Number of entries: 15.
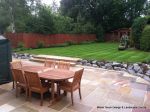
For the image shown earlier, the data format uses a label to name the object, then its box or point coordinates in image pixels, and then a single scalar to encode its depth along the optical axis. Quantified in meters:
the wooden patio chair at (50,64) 3.97
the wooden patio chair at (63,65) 3.76
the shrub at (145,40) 9.32
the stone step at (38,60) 7.09
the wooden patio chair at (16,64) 3.81
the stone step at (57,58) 6.69
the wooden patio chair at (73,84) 2.98
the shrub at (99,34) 19.48
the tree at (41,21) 12.04
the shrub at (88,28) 17.62
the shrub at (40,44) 12.02
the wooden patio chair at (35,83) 2.89
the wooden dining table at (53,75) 2.96
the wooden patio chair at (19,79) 3.11
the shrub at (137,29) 10.12
